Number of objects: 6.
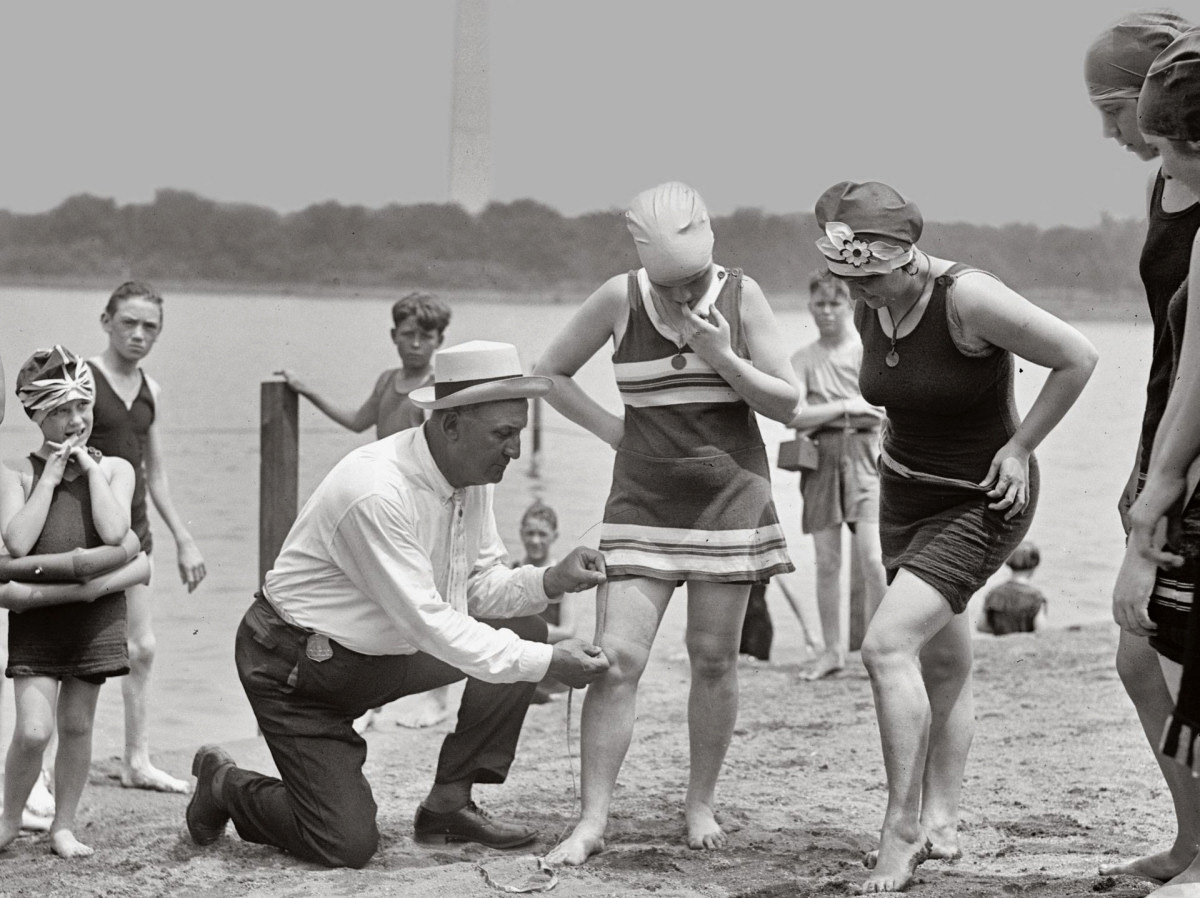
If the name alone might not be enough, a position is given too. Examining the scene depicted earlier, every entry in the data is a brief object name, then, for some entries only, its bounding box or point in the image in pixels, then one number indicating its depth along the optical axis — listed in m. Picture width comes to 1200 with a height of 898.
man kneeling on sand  7.68
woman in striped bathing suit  7.97
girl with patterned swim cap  8.37
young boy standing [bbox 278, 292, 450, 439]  12.11
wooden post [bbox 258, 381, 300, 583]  11.93
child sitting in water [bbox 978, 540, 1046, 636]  19.41
